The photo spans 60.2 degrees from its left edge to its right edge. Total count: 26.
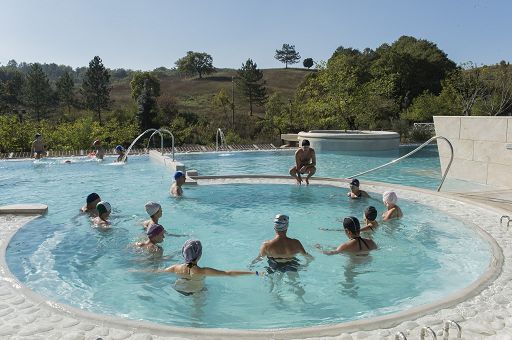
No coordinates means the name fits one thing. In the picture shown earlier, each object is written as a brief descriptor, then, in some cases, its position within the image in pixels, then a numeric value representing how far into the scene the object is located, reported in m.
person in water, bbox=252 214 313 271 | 6.26
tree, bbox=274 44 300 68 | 125.25
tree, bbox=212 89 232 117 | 44.03
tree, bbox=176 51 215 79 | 94.00
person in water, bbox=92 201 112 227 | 8.23
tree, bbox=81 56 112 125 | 49.31
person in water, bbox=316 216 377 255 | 6.36
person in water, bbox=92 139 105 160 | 19.20
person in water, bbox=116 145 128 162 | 18.92
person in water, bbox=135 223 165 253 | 6.60
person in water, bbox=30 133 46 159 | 19.22
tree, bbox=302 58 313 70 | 111.94
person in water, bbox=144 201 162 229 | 7.39
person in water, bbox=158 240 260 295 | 5.31
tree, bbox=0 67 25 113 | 53.31
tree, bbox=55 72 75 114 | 55.67
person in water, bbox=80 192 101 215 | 9.42
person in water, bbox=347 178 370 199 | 10.65
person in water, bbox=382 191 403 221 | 8.80
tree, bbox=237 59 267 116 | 56.03
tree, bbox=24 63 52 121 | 50.25
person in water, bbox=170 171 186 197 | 11.46
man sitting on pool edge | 12.91
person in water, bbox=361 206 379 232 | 7.64
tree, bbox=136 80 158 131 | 35.53
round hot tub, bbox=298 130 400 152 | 22.59
